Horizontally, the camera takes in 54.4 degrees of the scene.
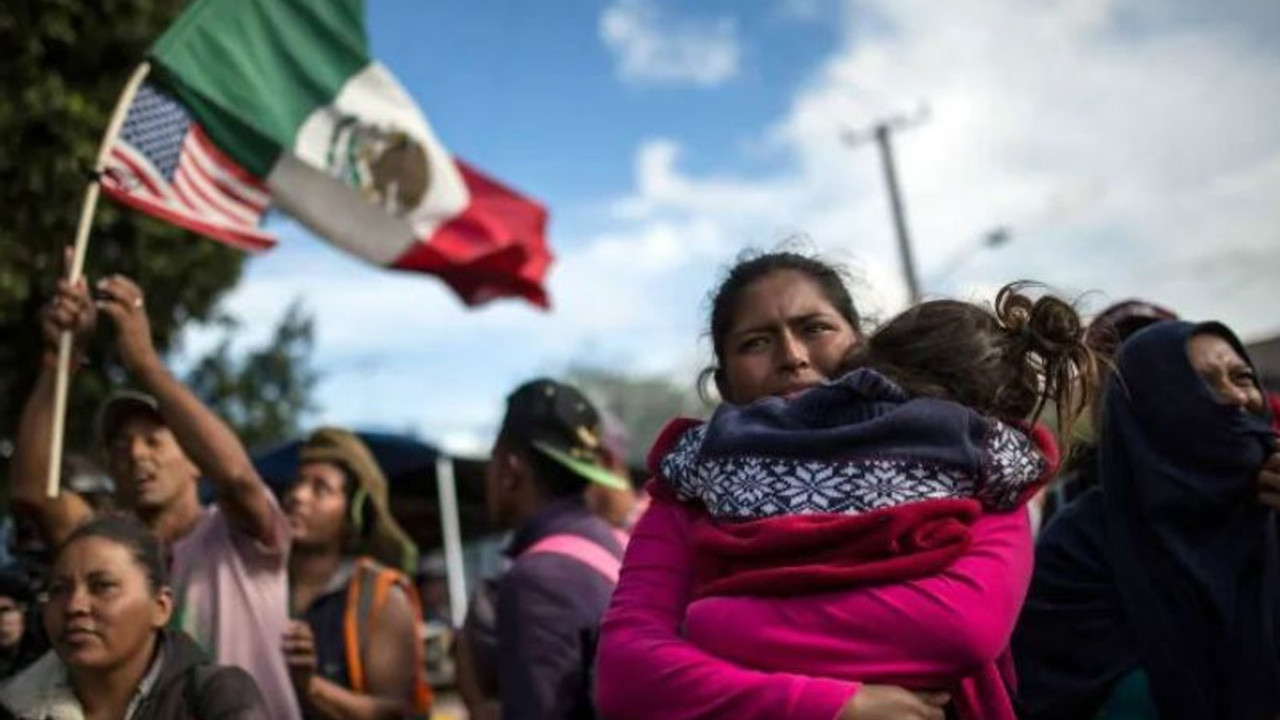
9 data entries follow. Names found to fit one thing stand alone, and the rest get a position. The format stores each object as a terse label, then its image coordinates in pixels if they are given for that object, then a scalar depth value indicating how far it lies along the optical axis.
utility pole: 25.12
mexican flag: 4.72
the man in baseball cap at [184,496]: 3.12
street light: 24.17
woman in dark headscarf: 2.22
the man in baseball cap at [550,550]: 2.83
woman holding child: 1.64
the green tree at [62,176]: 9.34
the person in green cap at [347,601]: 3.53
